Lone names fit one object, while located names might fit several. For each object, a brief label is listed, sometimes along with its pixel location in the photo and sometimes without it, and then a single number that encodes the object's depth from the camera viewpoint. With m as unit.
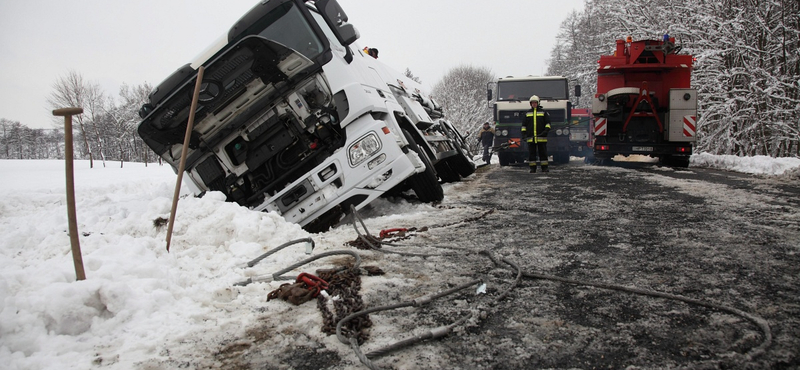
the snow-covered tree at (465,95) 46.06
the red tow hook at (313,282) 2.50
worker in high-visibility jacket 10.31
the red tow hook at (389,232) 3.97
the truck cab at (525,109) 13.57
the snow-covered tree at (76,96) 34.19
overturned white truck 4.45
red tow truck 10.59
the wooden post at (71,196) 2.13
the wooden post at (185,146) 2.95
